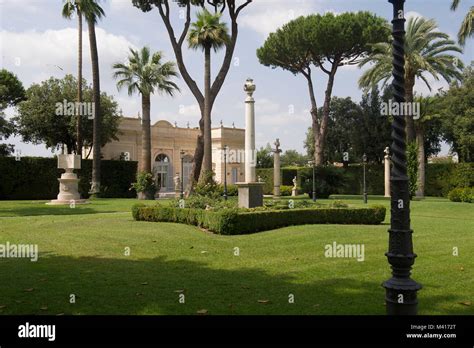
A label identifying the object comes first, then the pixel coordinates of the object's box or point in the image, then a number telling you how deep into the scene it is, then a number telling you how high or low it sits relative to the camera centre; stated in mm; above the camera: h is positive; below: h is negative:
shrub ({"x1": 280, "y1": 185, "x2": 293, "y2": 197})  38594 -745
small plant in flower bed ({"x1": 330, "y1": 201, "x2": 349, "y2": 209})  15291 -775
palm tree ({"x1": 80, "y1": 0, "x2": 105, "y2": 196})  28078 +5768
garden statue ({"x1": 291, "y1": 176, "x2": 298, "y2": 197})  37344 -722
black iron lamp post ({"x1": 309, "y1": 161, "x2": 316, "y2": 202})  28817 +106
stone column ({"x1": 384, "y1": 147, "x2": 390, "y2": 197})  31781 +952
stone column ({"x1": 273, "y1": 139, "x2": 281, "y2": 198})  35000 +1102
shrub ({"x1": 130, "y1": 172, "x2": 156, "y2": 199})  28703 -143
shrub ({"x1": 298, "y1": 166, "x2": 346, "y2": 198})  31984 +143
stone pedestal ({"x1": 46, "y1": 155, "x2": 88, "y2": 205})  23938 +163
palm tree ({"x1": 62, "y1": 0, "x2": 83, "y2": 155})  28578 +9153
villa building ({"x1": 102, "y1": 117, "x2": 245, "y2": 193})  43594 +3520
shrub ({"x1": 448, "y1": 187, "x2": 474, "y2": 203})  26359 -789
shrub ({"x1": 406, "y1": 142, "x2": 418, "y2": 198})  28359 +1290
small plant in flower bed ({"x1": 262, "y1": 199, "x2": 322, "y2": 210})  14688 -769
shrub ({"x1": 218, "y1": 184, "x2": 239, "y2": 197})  27141 -545
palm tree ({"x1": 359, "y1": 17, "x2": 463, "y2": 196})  29969 +8235
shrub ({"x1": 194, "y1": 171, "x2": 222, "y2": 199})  21650 -127
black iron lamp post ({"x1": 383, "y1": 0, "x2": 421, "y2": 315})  4516 -374
